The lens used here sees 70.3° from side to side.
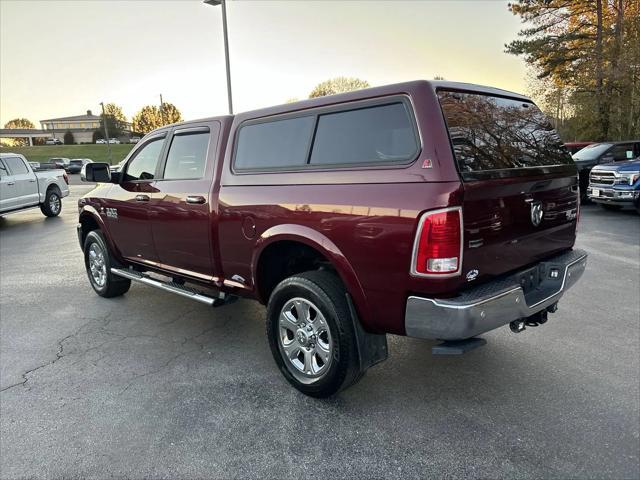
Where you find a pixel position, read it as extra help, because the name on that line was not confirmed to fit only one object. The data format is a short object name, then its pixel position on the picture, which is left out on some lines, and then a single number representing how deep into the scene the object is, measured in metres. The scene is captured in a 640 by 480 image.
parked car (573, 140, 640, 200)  13.46
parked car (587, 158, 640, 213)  10.98
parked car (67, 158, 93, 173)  42.44
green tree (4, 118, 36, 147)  108.12
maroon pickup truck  2.52
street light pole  14.98
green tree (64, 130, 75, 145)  94.56
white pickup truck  12.49
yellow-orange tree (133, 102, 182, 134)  76.12
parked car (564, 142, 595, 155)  16.56
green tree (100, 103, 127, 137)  86.19
